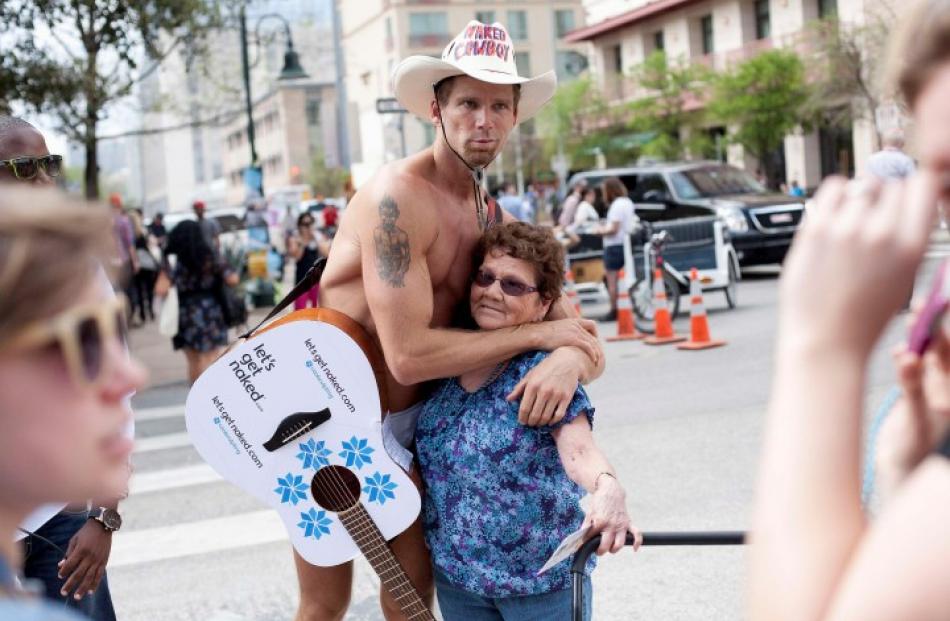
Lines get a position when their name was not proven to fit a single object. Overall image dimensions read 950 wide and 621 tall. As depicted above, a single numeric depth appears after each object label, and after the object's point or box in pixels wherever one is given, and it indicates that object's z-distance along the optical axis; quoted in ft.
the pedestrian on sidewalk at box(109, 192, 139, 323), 55.67
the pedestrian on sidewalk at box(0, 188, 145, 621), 3.64
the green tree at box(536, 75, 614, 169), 146.82
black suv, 60.39
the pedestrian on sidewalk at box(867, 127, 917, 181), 38.91
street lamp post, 79.66
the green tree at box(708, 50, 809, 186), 117.80
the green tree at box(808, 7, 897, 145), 101.23
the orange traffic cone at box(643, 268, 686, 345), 41.75
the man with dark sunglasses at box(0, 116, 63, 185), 10.73
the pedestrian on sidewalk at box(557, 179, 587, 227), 58.70
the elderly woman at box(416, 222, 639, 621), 9.91
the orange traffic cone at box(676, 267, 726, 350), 39.65
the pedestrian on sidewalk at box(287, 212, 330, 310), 54.49
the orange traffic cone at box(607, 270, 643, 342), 44.62
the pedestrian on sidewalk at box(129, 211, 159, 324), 66.54
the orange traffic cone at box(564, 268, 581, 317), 52.03
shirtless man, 10.18
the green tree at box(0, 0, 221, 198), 50.11
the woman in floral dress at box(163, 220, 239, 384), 34.81
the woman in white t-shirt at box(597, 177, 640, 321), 48.37
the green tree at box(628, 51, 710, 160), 134.10
